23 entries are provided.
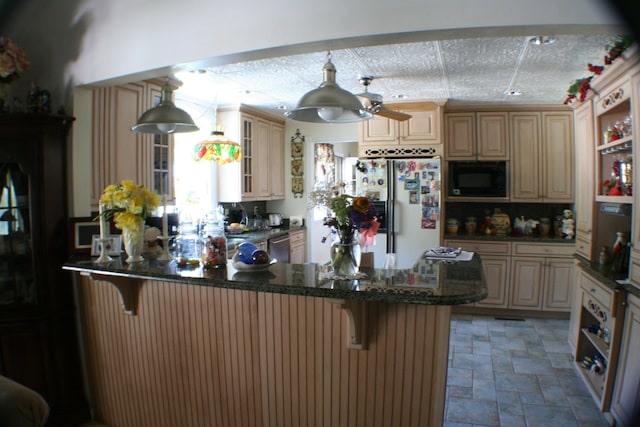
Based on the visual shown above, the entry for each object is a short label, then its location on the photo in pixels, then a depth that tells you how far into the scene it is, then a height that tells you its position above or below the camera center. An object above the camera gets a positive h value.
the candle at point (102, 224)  2.07 -0.10
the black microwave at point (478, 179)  4.42 +0.27
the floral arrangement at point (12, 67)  1.88 +0.70
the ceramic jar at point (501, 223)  4.48 -0.23
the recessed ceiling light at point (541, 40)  2.46 +1.03
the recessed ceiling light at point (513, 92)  3.79 +1.07
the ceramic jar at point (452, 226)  4.54 -0.27
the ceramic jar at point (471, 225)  4.61 -0.26
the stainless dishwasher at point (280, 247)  4.34 -0.49
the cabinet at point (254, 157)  4.39 +0.58
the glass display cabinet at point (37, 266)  2.20 -0.34
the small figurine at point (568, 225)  4.20 -0.25
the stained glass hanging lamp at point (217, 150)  3.47 +0.49
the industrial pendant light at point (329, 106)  1.61 +0.43
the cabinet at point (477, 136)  4.39 +0.76
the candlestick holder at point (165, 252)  2.11 -0.25
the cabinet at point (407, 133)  4.32 +0.78
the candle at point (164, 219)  2.13 -0.08
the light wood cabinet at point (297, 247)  4.93 -0.55
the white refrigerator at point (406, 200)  4.23 +0.03
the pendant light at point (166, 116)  1.92 +0.44
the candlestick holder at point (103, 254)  2.06 -0.26
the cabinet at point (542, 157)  4.29 +0.50
